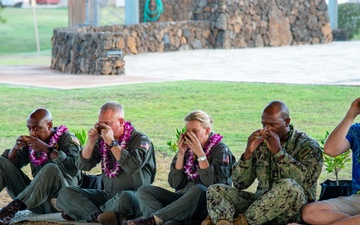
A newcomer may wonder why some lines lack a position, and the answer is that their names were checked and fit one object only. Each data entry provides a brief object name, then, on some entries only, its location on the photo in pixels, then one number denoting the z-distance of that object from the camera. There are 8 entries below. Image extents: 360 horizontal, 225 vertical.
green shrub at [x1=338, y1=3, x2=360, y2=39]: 38.05
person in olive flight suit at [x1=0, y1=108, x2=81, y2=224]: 8.34
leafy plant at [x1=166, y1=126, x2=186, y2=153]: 9.13
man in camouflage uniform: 7.25
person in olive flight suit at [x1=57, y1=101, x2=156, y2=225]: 8.05
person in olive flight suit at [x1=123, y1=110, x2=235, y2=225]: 7.79
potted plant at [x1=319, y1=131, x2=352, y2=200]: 7.83
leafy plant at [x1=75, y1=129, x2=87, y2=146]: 9.53
